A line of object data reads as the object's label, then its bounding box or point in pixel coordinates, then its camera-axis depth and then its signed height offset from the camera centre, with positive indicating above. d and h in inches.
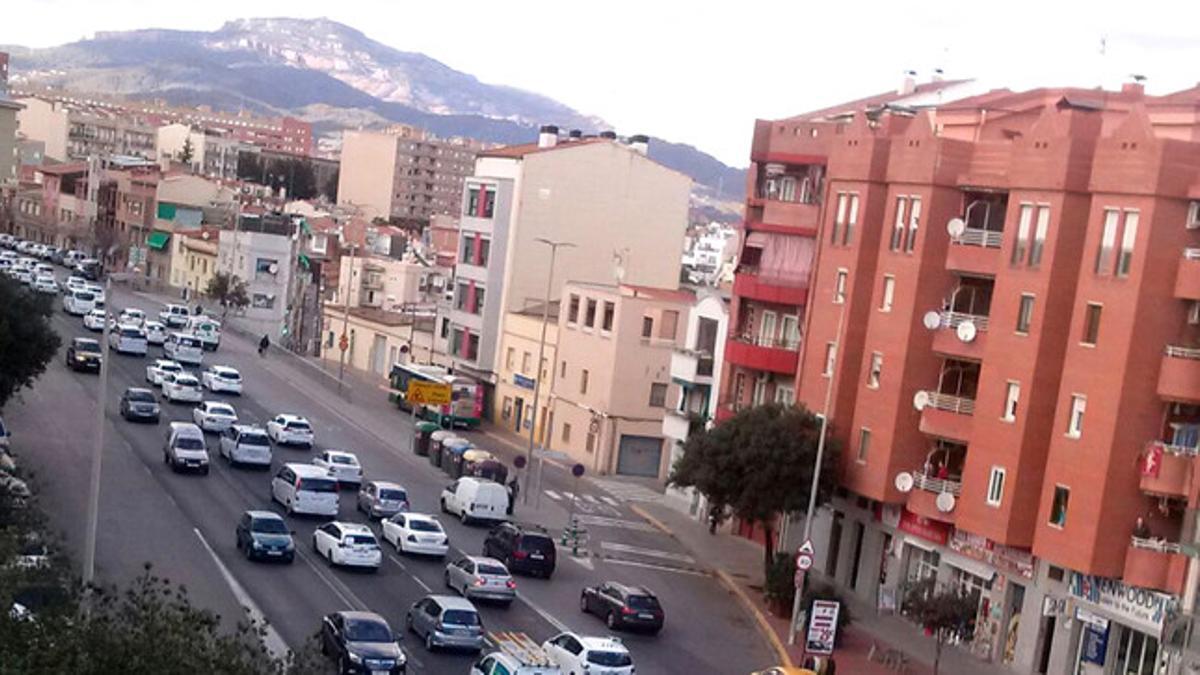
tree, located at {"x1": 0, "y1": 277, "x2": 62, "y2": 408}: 1964.8 -256.1
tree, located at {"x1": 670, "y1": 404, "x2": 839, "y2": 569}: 1911.9 -282.6
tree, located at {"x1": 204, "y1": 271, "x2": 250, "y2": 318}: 4685.0 -393.1
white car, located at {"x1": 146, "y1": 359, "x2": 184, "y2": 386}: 2861.7 -389.1
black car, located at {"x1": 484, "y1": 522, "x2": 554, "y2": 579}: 1824.6 -397.4
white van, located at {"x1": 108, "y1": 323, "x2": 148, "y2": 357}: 3277.6 -397.5
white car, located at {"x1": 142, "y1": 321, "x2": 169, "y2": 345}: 3526.1 -404.9
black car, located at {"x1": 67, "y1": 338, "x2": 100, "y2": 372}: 2957.7 -396.0
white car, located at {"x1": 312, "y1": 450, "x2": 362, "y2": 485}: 2241.5 -405.1
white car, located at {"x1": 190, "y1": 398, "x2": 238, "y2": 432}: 2487.2 -399.0
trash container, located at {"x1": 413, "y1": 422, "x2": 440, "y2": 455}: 2704.2 -426.0
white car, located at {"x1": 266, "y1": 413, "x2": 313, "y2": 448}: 2506.2 -409.2
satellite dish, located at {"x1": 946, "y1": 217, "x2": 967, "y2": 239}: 1833.2 +20.3
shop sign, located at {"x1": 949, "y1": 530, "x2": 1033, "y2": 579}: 1704.0 -319.7
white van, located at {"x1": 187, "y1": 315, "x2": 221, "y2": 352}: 3644.2 -401.1
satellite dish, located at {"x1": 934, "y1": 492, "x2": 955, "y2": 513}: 1787.6 -278.1
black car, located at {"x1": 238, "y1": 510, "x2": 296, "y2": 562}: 1670.8 -383.9
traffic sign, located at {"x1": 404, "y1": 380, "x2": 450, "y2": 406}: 2817.4 -368.2
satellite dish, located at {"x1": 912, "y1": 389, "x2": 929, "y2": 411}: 1852.9 -177.6
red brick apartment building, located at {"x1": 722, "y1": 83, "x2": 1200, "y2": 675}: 1551.4 -115.9
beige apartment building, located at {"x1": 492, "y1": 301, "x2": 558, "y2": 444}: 3154.5 -348.9
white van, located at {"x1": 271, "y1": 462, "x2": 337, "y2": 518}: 1957.4 -387.6
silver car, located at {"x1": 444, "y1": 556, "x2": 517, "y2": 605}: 1616.6 -386.7
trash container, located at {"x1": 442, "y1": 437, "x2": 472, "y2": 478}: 2500.0 -415.3
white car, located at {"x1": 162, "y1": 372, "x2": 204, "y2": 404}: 2765.7 -404.4
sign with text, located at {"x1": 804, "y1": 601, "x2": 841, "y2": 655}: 1447.6 -349.3
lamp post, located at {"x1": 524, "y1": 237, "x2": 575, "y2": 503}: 2468.4 -338.8
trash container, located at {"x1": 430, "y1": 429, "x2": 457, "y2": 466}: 2599.9 -416.5
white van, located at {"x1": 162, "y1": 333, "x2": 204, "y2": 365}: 3230.8 -393.9
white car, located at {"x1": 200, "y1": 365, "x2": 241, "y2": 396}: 2972.4 -409.4
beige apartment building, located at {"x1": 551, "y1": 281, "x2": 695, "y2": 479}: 2901.1 -304.8
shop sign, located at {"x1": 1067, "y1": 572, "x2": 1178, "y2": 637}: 1518.2 -313.5
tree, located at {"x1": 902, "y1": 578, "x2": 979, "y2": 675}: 1611.7 -357.9
